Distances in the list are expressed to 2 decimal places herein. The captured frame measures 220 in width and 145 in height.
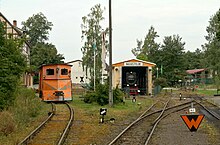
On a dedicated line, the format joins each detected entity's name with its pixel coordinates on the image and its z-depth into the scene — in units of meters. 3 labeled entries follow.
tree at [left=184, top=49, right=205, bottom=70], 128.14
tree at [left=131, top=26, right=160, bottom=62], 99.06
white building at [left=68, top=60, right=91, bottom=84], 94.84
